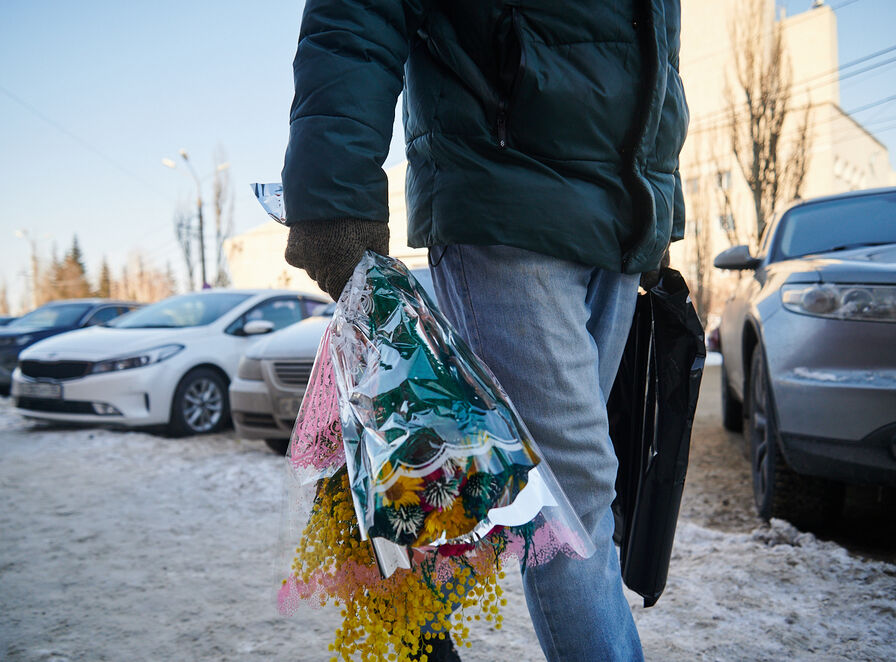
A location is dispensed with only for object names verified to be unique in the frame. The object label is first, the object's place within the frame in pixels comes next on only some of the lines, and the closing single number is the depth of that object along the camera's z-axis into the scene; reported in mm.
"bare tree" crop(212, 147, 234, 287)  25281
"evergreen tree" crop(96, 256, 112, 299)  56750
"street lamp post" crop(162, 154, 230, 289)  22219
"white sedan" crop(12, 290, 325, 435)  5762
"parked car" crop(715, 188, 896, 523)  2211
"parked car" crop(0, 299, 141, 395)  8953
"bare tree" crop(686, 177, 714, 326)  16609
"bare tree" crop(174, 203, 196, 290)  26922
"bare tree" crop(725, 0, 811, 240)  12664
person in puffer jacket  1123
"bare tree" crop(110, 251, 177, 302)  60625
